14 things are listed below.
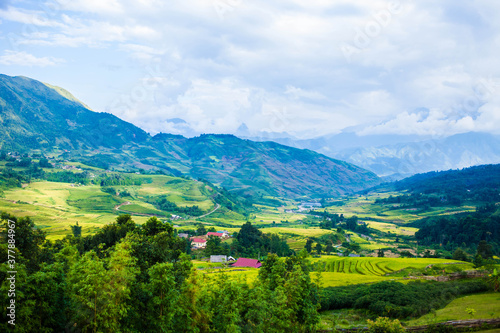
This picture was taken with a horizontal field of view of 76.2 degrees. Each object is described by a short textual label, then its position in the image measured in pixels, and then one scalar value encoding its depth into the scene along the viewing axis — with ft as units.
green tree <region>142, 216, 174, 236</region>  122.93
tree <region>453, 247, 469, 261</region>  280.10
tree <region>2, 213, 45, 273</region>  88.74
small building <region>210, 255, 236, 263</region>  289.94
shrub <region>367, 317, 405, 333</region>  84.75
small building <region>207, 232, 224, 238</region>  398.29
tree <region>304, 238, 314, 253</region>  360.69
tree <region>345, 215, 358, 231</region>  540.89
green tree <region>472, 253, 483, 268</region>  213.05
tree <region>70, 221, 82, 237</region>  290.35
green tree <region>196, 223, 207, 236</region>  407.21
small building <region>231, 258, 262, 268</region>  266.59
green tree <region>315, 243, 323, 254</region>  350.29
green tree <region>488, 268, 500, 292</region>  138.21
